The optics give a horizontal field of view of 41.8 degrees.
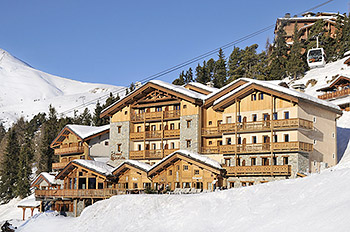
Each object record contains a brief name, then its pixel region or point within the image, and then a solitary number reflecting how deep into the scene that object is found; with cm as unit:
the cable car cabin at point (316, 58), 7688
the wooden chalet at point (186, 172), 4550
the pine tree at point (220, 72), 8956
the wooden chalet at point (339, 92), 6352
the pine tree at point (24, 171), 7288
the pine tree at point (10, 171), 7700
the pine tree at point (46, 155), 7519
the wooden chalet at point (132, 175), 5000
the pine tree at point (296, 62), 8831
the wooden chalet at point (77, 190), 4988
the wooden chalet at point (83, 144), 6019
